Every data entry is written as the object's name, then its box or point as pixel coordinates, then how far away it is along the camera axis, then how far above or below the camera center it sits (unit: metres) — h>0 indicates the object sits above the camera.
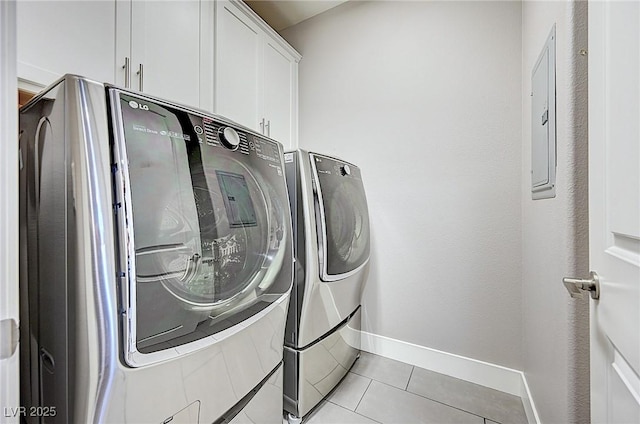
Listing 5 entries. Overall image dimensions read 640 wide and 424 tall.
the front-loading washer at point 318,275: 1.35 -0.34
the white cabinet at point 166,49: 1.35 +0.88
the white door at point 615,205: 0.48 +0.01
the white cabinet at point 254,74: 1.83 +1.03
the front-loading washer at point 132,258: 0.61 -0.12
